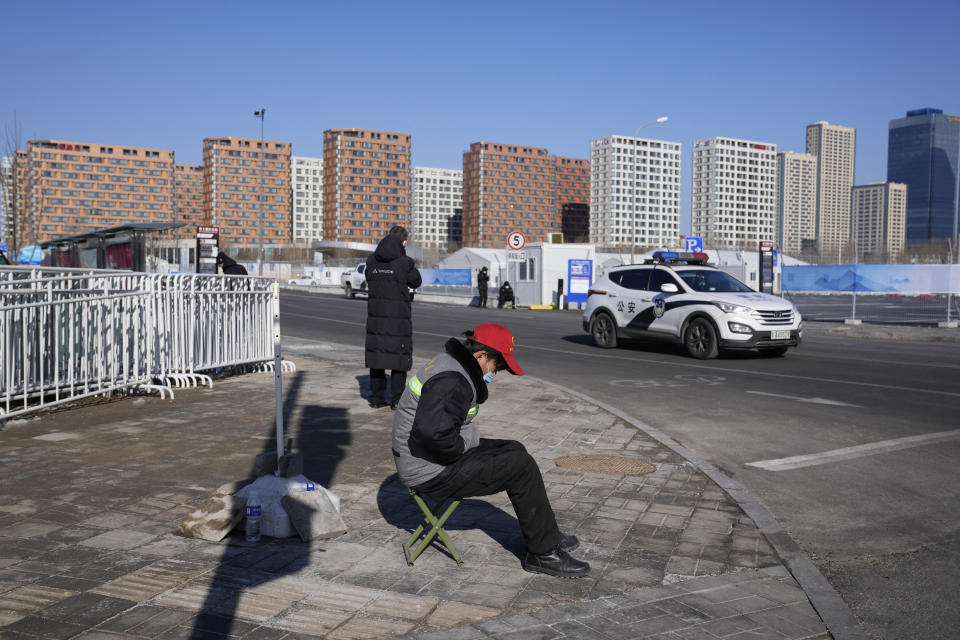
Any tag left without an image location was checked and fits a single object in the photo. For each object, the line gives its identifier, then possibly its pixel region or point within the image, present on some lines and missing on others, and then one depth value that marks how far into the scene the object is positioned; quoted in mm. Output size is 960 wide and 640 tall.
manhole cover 6441
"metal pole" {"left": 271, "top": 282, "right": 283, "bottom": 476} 5316
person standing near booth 35506
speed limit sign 34562
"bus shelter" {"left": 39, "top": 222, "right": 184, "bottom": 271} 14805
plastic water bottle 4738
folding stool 4246
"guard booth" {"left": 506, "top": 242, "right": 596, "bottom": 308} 35625
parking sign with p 32194
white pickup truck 43494
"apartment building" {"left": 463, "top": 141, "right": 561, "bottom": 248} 192500
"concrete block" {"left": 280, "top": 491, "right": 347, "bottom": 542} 4699
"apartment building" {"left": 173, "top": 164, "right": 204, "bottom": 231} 189500
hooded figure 13891
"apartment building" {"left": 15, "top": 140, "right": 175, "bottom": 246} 159000
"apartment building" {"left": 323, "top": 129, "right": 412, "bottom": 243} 177000
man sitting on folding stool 4047
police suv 14273
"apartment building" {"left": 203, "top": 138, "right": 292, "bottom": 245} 168625
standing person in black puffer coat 8914
